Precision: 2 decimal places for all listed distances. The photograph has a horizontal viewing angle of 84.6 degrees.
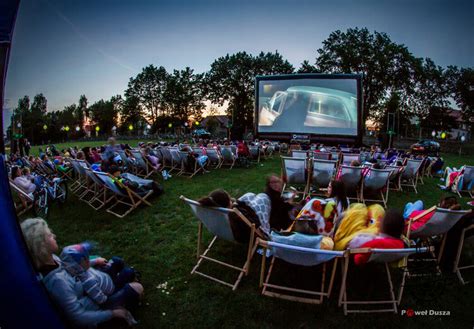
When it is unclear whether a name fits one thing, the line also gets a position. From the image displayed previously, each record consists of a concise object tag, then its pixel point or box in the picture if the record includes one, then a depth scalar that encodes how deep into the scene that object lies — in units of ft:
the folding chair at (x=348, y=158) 25.73
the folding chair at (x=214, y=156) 32.63
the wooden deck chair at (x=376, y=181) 18.47
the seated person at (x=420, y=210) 9.53
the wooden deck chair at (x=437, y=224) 8.91
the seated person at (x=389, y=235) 7.60
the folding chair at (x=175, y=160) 29.30
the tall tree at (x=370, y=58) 100.78
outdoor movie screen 47.16
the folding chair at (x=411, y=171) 24.16
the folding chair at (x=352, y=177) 18.69
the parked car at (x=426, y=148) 72.08
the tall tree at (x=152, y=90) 178.40
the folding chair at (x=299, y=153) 28.27
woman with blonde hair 5.19
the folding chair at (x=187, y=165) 28.58
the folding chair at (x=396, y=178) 22.31
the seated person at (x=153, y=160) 27.69
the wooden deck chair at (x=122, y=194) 15.51
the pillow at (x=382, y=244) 7.49
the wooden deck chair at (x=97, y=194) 16.49
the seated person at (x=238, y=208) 8.97
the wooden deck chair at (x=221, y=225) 8.63
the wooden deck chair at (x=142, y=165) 26.58
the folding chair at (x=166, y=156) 30.32
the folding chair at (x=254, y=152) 42.09
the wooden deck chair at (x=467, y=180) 23.75
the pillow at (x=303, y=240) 7.56
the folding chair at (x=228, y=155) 34.04
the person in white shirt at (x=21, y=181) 7.06
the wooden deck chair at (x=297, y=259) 6.95
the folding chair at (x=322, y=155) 28.60
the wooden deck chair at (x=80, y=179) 18.58
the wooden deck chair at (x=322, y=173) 19.26
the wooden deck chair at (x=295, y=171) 19.74
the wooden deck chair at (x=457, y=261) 9.41
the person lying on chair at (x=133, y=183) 16.06
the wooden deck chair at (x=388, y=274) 6.82
